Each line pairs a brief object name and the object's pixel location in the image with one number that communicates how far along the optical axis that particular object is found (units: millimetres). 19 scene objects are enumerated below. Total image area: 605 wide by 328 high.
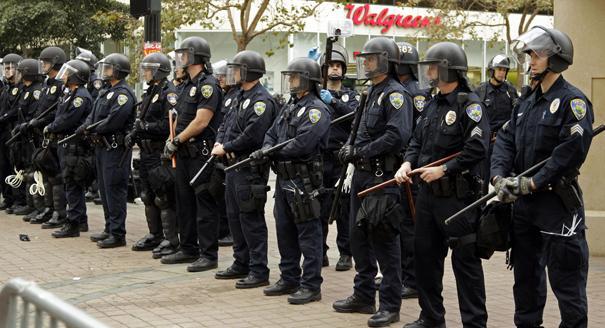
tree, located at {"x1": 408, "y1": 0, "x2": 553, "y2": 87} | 26016
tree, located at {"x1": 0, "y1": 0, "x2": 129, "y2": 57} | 22688
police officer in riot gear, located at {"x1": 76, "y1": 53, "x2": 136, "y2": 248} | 10656
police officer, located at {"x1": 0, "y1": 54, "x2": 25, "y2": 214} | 13625
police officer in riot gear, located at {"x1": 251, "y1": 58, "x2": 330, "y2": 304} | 7758
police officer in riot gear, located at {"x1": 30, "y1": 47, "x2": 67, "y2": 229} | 12258
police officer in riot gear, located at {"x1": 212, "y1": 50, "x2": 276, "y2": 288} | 8414
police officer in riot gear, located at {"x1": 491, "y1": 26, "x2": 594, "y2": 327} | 5570
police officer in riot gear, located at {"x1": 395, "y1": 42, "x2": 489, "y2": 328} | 6270
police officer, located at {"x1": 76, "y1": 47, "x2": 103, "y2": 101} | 13195
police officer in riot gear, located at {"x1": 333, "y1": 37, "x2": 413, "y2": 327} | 6965
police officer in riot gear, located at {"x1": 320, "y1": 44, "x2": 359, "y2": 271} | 9219
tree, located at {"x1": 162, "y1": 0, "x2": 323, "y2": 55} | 19625
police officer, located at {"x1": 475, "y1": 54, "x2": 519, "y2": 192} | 11641
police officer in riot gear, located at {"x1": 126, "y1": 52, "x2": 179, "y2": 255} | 9957
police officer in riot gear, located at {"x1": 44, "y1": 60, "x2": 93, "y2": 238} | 11461
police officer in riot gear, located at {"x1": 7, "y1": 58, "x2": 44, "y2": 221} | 13055
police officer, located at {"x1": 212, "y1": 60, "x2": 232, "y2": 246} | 9539
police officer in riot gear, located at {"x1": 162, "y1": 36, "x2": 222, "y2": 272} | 9312
